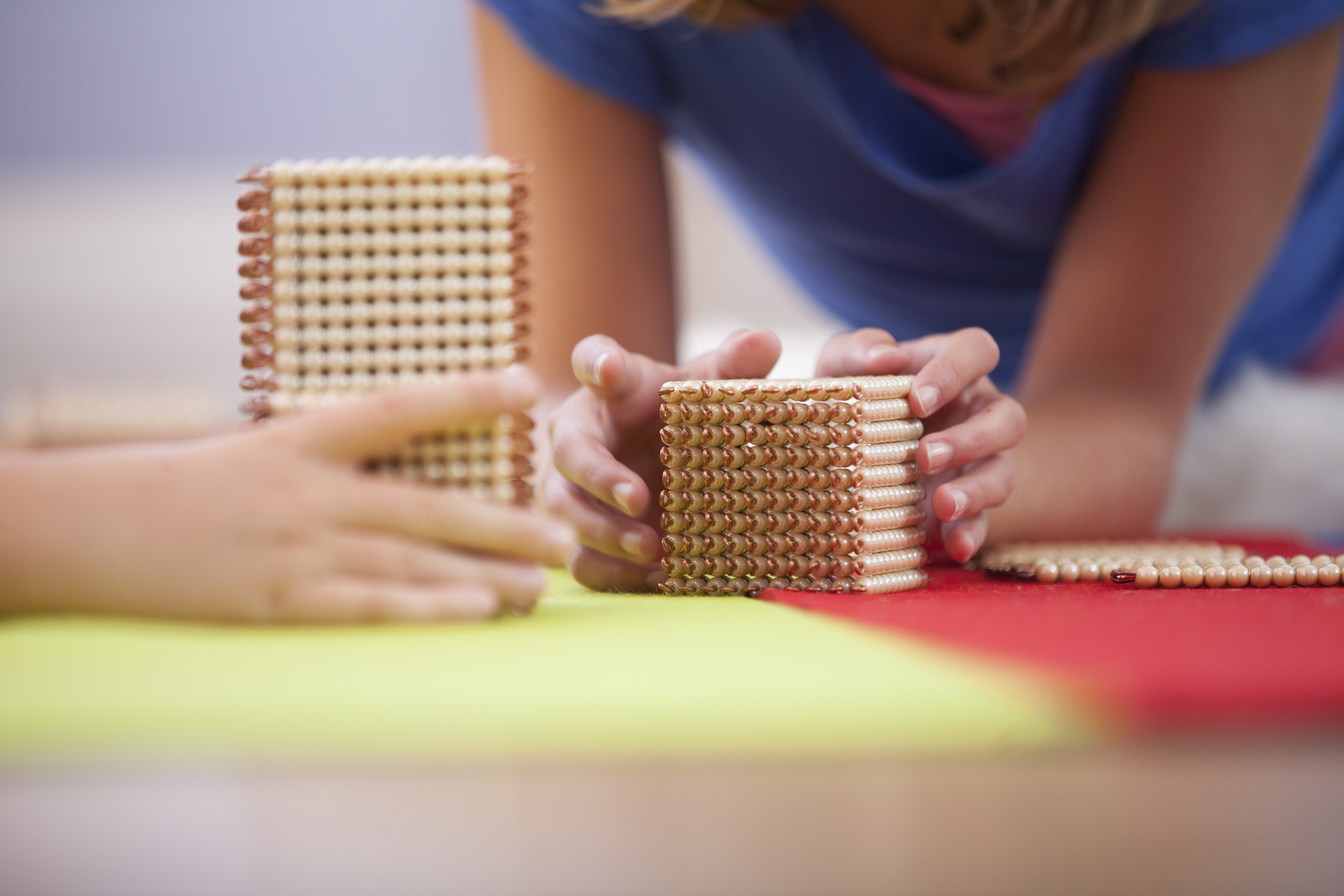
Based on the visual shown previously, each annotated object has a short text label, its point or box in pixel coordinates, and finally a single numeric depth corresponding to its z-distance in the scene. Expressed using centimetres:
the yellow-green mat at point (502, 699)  107
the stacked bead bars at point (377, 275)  118
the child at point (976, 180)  127
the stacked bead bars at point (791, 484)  121
